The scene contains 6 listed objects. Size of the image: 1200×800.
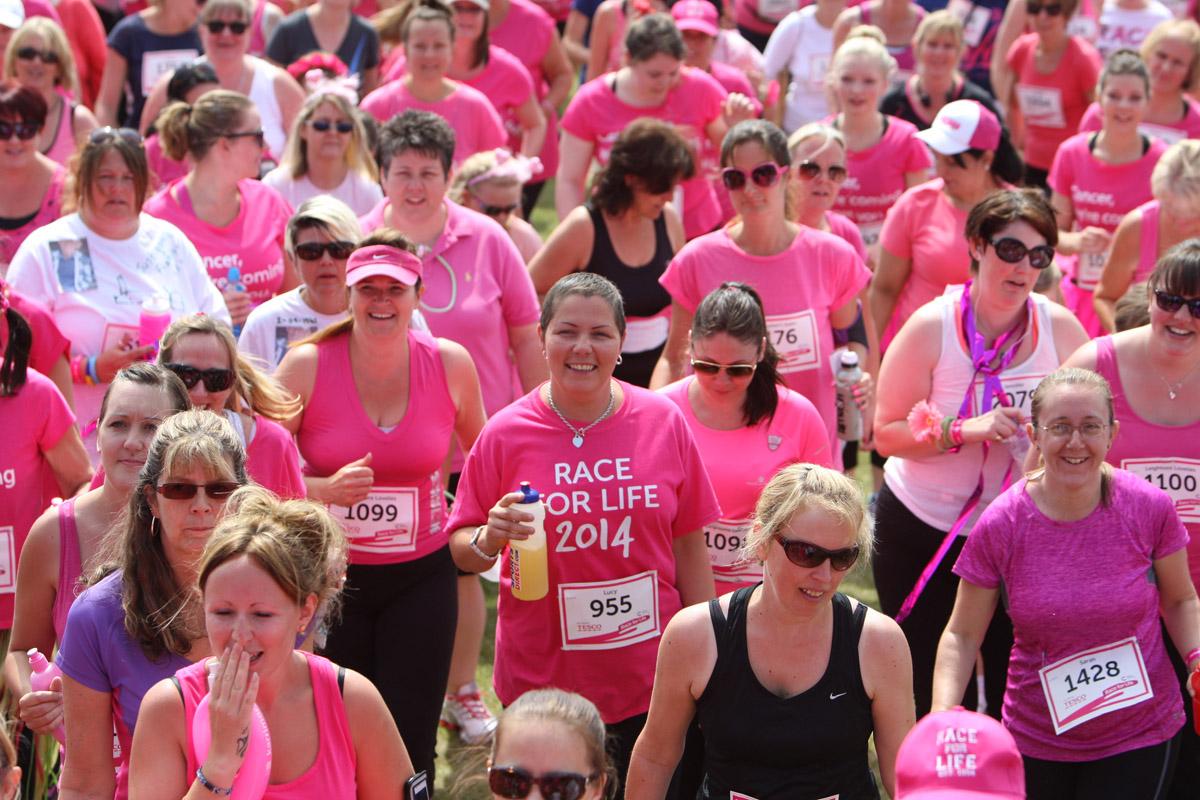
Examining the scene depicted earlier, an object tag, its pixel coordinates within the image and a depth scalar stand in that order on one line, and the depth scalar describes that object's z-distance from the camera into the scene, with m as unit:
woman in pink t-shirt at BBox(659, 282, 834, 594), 9.76
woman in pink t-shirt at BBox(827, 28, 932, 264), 16.08
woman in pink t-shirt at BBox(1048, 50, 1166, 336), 15.69
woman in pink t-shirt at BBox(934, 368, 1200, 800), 8.68
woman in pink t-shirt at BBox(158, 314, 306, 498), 9.27
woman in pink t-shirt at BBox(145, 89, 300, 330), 13.54
